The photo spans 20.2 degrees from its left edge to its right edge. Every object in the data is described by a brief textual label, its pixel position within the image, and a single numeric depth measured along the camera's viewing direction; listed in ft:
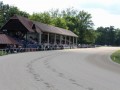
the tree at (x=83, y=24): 449.06
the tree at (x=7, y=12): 344.82
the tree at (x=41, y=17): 348.38
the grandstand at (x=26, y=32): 209.27
